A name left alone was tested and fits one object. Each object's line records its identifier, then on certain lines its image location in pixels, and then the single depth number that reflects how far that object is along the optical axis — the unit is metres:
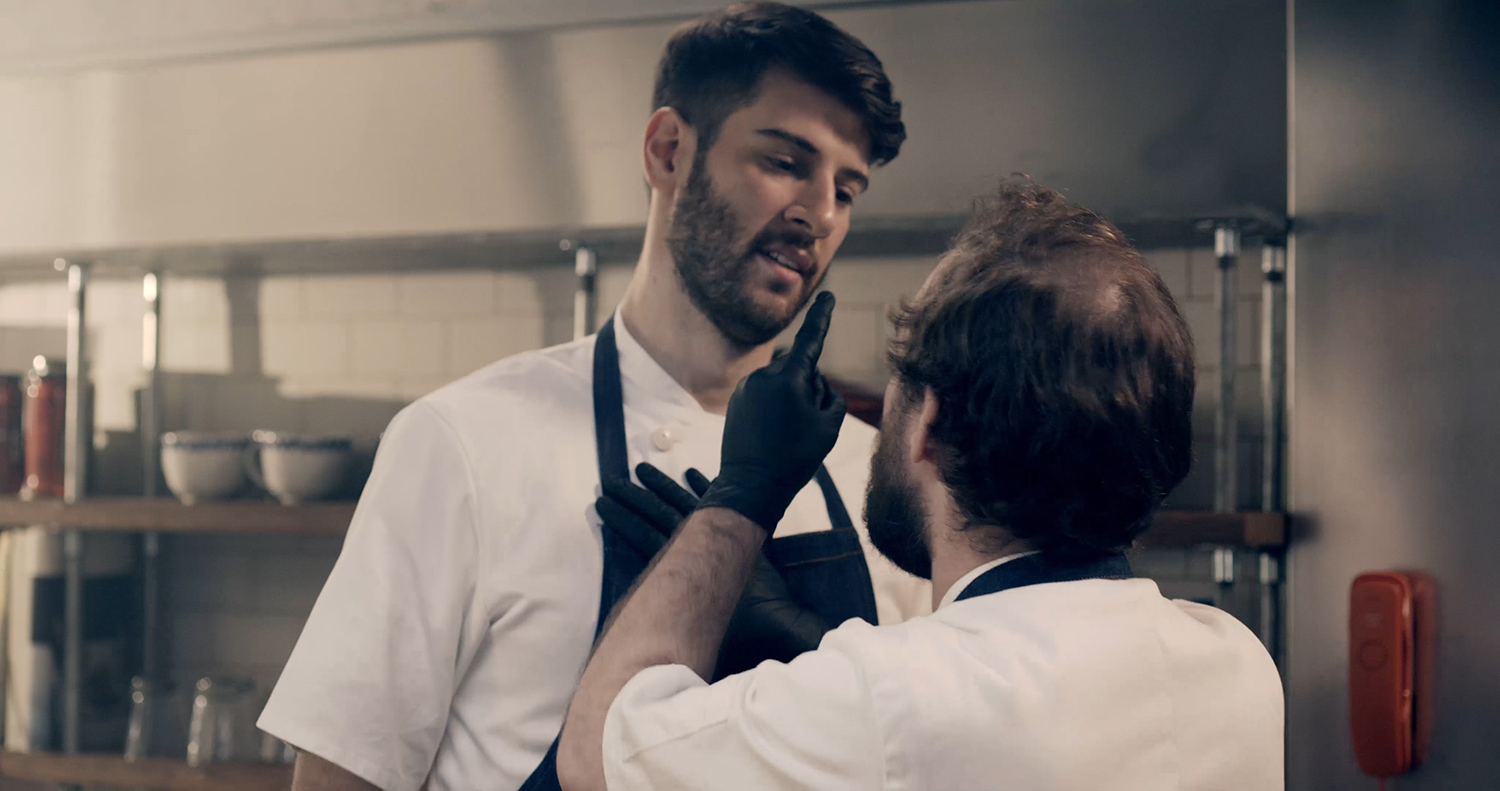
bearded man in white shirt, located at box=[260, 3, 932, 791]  1.17
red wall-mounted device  1.77
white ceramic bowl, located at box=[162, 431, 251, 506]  2.42
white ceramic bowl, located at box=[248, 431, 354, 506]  2.34
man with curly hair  0.84
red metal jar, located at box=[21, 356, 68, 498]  2.56
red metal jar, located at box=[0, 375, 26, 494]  2.58
